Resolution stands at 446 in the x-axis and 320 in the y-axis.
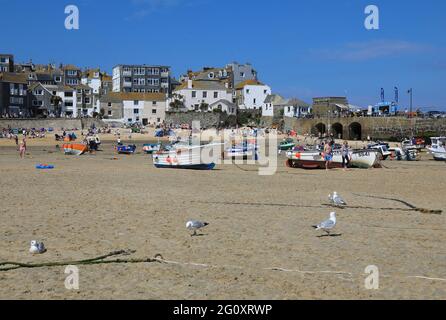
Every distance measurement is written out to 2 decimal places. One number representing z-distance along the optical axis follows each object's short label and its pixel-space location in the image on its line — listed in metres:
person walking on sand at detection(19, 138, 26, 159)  37.16
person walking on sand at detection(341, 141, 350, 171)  29.50
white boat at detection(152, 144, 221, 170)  27.34
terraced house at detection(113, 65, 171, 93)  105.25
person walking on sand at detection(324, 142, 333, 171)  29.36
